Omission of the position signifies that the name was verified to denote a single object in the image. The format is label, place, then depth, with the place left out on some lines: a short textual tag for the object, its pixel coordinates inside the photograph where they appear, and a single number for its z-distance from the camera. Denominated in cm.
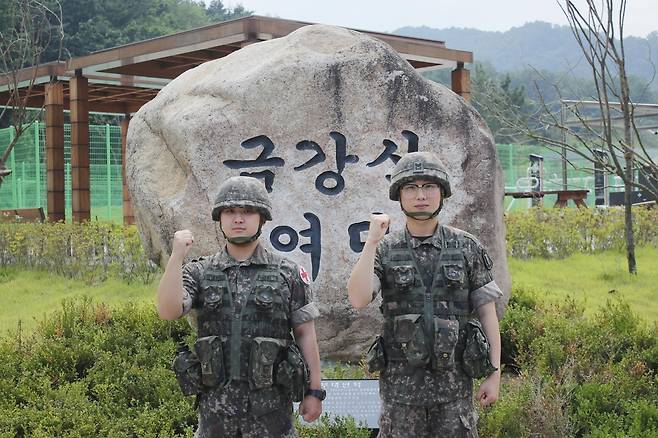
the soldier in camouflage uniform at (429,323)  320
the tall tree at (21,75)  902
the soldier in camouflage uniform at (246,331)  307
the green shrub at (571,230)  1020
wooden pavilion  1055
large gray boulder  546
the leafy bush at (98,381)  468
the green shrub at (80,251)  884
